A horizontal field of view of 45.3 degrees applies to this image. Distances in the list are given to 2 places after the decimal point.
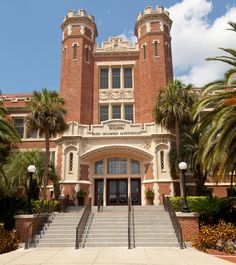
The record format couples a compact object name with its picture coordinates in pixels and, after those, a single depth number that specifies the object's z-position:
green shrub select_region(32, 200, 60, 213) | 17.31
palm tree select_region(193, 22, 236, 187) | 11.87
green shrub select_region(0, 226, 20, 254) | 12.59
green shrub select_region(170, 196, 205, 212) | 19.38
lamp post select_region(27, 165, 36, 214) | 15.40
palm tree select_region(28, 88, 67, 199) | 21.50
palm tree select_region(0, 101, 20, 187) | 15.89
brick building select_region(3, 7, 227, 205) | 24.50
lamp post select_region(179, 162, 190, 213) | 14.70
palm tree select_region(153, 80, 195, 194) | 21.50
